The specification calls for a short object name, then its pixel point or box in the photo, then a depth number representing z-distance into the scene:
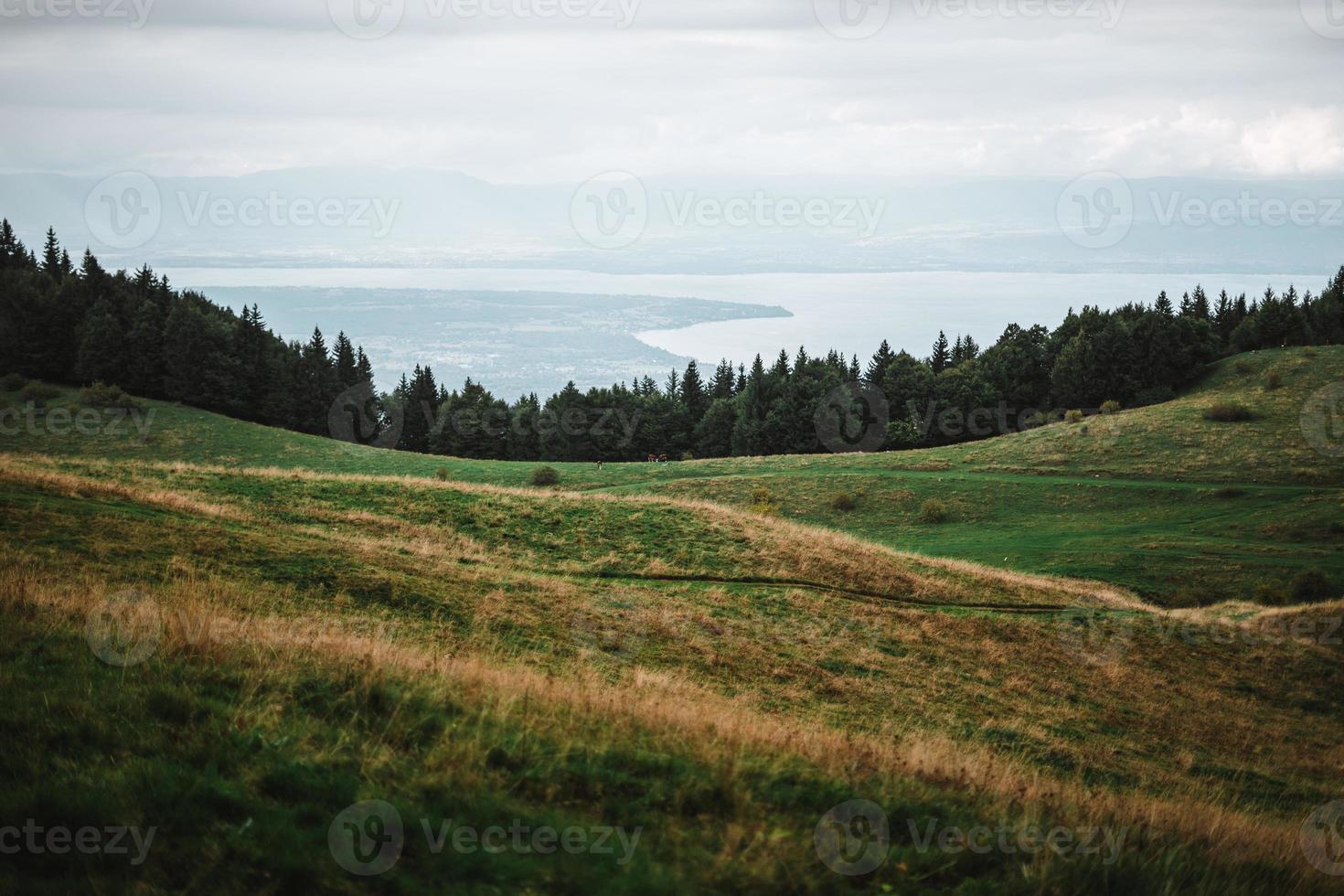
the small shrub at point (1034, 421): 88.44
